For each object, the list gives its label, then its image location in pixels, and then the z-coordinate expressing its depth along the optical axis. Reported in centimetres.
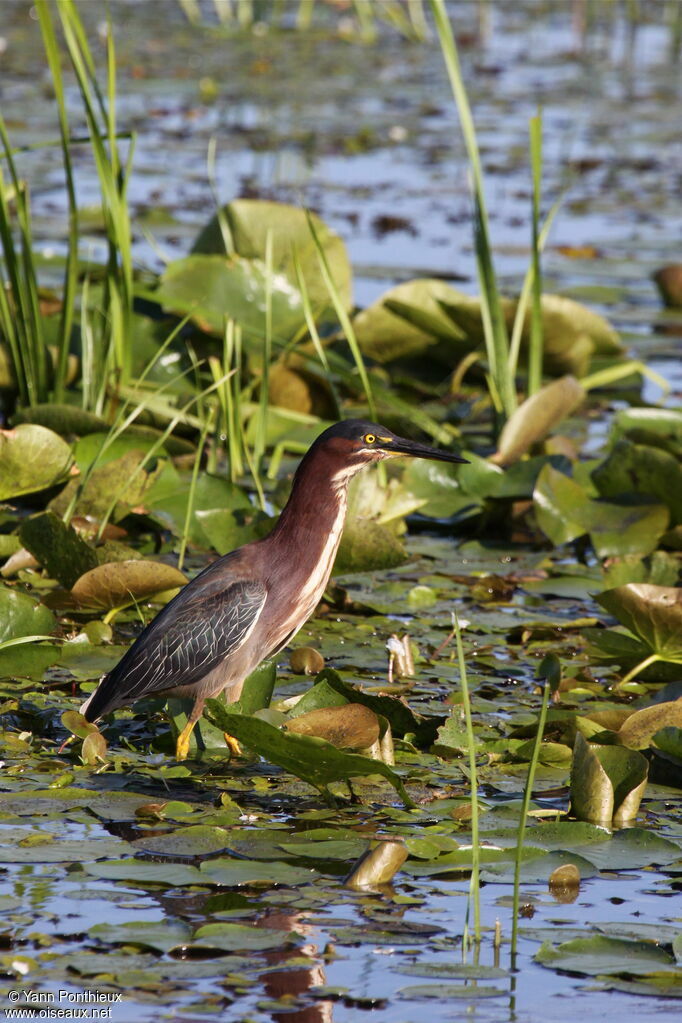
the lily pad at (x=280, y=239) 1457
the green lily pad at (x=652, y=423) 1295
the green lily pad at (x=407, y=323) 1425
